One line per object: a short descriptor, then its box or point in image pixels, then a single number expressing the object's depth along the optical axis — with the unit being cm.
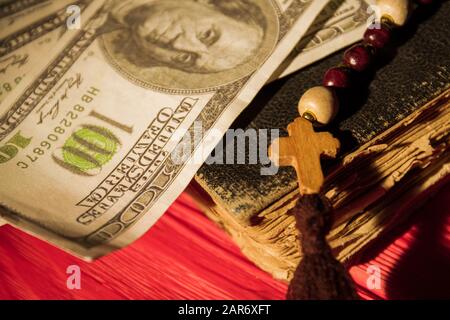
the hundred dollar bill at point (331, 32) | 29
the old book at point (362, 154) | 27
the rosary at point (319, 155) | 24
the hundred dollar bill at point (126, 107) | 27
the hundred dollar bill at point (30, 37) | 30
